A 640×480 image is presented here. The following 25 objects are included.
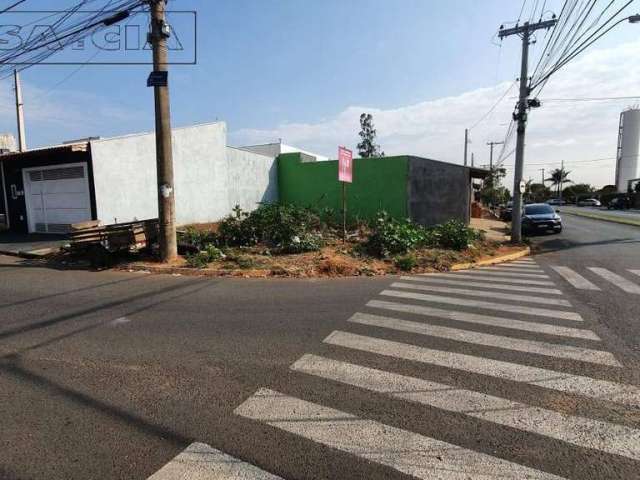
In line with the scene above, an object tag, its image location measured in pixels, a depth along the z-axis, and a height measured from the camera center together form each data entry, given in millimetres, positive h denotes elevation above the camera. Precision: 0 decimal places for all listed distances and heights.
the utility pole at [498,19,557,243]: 16172 +1860
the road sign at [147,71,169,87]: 10289 +2832
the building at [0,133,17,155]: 25738 +3377
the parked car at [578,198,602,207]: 71456 -1578
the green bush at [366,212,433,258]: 12094 -1328
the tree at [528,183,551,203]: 102500 +569
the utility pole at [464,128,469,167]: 45500 +5539
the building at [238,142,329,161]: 28678 +3212
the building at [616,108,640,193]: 83750 +9157
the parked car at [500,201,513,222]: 32544 -1576
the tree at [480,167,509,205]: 48844 +607
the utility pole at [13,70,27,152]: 22328 +4503
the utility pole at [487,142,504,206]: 50053 +1361
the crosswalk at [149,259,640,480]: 2771 -1757
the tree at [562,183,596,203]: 94000 +522
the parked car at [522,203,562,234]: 21172 -1397
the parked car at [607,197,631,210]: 54375 -1189
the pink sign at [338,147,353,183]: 12797 +956
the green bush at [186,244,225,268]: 10409 -1602
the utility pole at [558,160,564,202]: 98244 +4520
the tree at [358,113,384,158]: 52594 +7470
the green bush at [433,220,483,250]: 13336 -1333
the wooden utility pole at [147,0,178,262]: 10188 +1833
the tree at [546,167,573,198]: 99606 +3901
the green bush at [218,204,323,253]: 12352 -1131
